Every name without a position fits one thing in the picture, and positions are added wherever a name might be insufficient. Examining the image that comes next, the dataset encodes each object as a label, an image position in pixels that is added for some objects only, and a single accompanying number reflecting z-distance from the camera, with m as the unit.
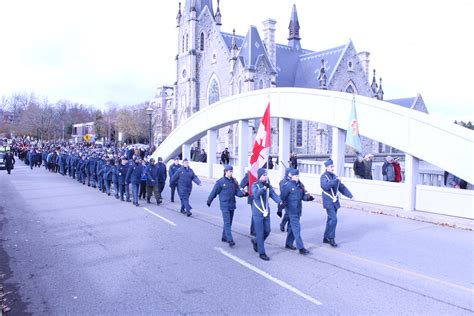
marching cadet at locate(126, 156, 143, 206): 15.48
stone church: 45.41
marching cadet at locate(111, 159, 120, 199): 16.92
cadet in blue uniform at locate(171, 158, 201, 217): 13.55
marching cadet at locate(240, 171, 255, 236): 10.19
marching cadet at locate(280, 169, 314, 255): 8.68
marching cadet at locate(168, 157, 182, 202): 15.04
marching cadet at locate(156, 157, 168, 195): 16.30
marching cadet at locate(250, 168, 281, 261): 8.48
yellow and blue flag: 14.55
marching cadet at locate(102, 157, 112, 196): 18.22
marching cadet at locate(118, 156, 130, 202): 16.25
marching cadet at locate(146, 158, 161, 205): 15.73
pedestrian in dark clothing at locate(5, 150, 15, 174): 29.74
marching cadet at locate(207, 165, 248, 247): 9.59
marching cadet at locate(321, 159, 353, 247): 9.46
